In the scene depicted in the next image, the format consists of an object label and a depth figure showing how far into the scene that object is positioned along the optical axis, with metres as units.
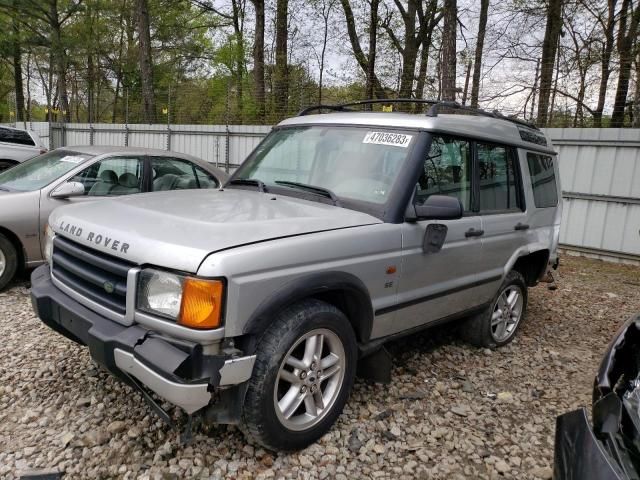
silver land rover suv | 2.24
